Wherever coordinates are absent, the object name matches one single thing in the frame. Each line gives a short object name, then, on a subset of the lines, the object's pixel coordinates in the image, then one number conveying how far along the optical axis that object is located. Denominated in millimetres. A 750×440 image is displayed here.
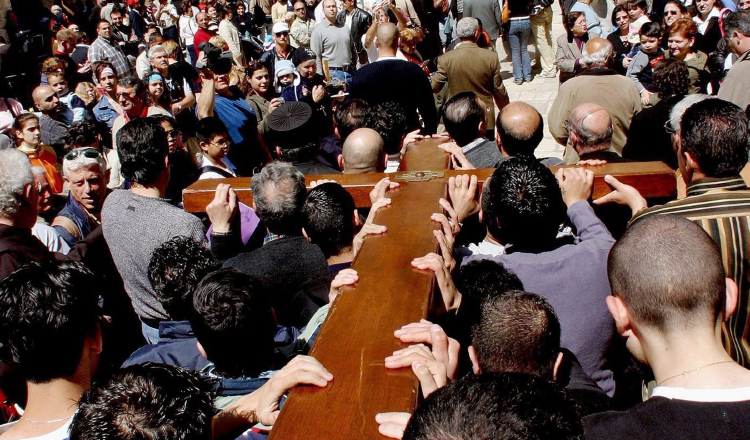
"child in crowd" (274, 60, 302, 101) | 6727
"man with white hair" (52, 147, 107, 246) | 3602
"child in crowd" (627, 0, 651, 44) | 8173
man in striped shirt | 2252
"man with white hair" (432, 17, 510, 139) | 6008
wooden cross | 1169
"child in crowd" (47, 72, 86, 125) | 6172
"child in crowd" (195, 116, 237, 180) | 4375
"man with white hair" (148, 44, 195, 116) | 7871
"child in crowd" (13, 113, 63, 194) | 4863
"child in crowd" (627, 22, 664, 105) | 6461
